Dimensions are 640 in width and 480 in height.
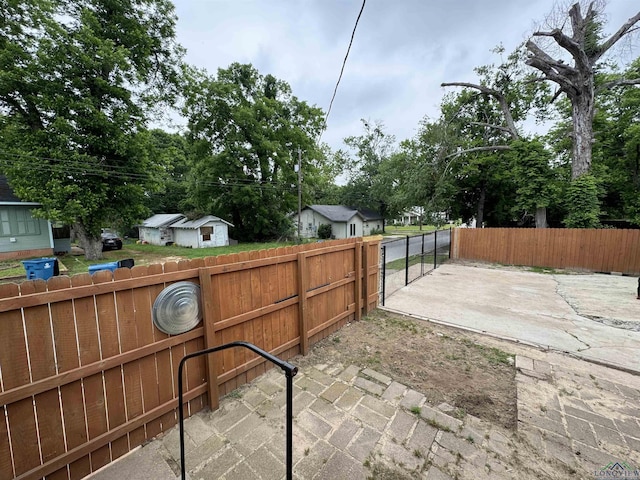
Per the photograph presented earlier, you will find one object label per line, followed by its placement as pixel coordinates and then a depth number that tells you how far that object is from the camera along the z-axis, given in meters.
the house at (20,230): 12.89
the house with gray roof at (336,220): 26.09
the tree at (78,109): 11.34
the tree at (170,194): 28.52
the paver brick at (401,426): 2.14
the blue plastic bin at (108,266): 6.93
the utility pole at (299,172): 18.81
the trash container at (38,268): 8.15
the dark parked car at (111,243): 17.11
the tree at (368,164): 31.66
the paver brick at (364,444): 1.97
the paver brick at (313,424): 2.19
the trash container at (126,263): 7.29
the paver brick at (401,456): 1.88
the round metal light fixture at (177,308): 2.15
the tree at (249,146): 18.20
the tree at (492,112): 14.00
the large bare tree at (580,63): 10.20
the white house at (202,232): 19.21
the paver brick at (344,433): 2.07
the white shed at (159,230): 21.28
